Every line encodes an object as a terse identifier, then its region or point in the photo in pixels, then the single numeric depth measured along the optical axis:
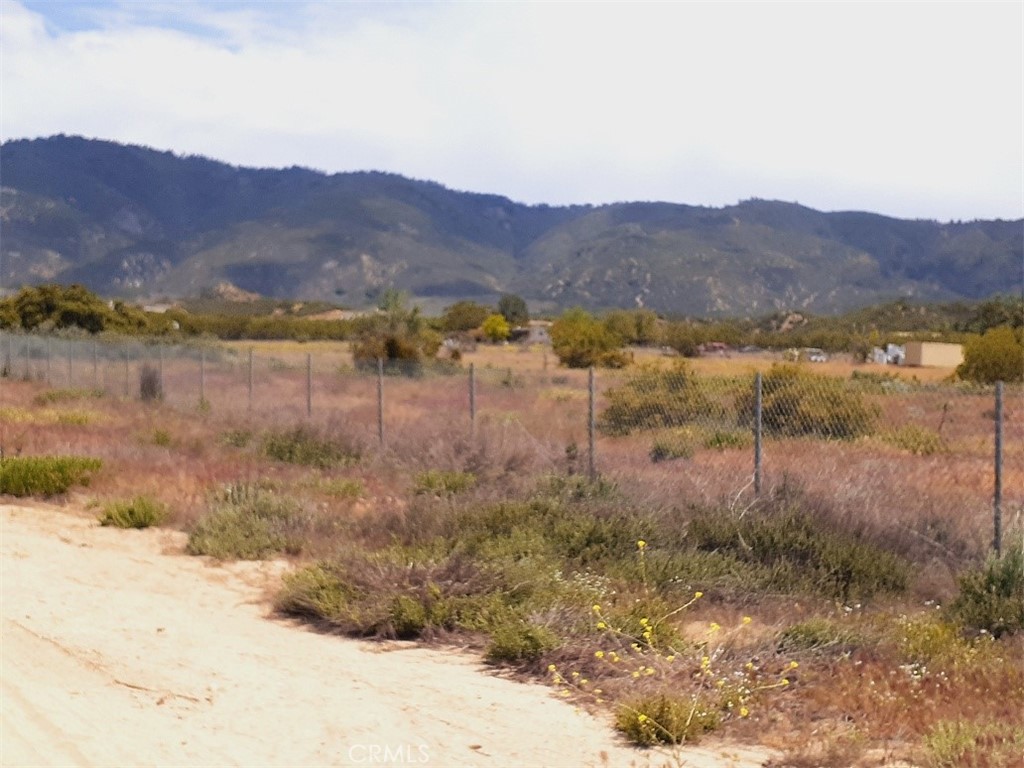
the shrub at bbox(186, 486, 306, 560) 12.53
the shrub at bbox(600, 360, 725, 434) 16.09
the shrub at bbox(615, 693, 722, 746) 6.79
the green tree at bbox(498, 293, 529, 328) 125.50
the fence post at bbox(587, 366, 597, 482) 13.87
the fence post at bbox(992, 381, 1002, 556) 10.10
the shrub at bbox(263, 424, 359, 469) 18.81
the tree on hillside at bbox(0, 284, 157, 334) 66.00
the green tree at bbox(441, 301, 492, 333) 114.44
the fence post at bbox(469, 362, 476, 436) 16.86
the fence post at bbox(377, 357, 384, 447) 18.77
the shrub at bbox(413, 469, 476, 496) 14.63
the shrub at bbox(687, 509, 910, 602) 10.09
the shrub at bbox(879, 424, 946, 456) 13.94
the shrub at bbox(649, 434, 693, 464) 16.02
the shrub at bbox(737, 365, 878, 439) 14.80
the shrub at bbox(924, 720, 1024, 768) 6.00
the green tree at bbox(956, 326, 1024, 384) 36.16
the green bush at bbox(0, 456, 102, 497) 16.20
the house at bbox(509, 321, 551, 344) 113.54
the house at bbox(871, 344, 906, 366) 72.54
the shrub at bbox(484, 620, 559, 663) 8.37
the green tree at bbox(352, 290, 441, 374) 45.34
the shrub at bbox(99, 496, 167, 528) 14.08
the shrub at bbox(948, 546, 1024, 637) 8.96
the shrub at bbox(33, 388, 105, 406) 30.10
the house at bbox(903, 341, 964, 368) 67.38
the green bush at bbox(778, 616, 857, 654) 8.15
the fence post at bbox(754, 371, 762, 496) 12.05
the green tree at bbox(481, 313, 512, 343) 111.31
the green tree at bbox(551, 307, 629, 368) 61.38
